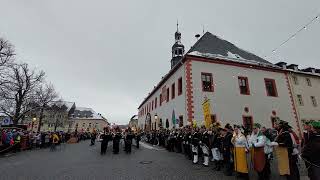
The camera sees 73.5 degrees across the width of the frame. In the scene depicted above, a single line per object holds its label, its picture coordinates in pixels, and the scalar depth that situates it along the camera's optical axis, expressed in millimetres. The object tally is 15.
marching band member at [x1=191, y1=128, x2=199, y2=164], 10586
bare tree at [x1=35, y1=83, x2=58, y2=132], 35062
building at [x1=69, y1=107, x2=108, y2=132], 83775
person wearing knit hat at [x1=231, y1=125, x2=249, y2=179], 7242
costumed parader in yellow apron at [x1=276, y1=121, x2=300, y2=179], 6176
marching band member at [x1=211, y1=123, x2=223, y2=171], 8852
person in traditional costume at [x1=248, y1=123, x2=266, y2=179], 6828
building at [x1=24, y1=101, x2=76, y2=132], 38850
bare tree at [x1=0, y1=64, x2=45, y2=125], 32500
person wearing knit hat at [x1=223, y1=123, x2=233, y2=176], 7957
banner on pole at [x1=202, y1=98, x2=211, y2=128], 14461
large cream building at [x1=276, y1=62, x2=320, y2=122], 25828
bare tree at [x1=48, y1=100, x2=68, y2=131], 44903
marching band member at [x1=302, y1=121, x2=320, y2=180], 4891
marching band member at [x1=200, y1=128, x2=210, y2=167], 9781
